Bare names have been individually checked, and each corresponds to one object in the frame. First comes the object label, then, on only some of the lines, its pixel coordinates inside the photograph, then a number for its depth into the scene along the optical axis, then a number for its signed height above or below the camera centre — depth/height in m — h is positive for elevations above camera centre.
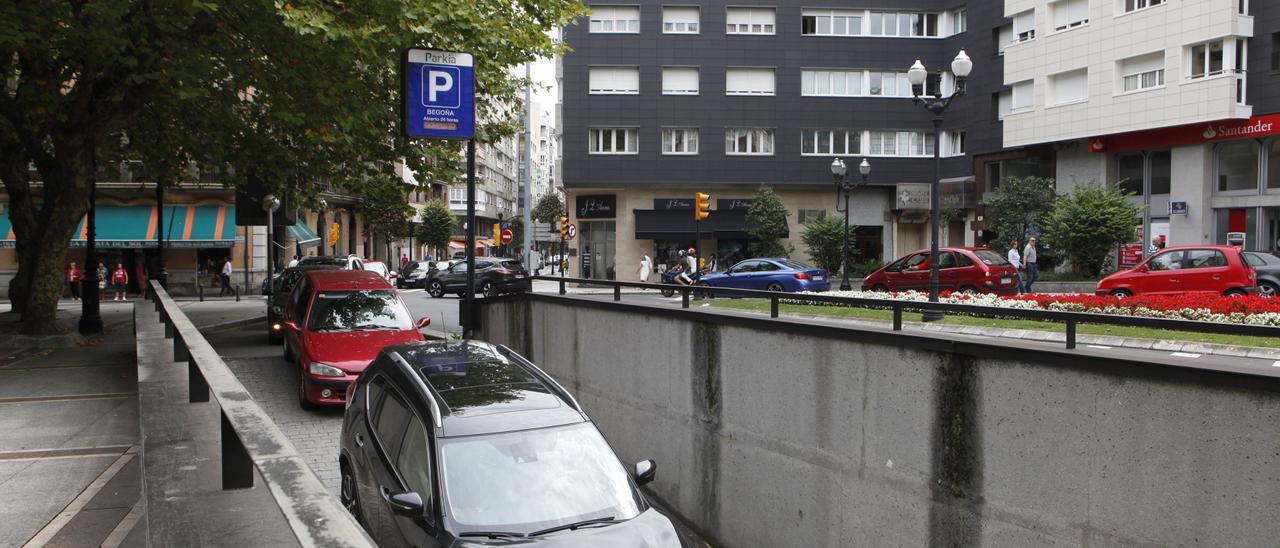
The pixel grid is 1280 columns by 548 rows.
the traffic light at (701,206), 26.88 +1.58
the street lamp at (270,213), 23.92 +1.40
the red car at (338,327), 10.79 -0.94
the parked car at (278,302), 16.98 -0.89
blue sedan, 25.86 -0.56
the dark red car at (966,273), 21.03 -0.36
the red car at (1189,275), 17.89 -0.34
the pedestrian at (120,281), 33.91 -0.94
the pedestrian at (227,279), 35.19 -0.87
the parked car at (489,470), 5.12 -1.31
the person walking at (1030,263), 24.11 -0.13
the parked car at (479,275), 34.19 -0.68
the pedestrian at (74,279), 34.69 -0.87
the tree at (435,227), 67.56 +2.33
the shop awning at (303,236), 40.84 +1.00
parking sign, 10.29 +1.90
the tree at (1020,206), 32.88 +1.96
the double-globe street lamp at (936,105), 17.16 +3.17
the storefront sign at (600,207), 45.38 +2.61
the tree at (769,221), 41.19 +1.71
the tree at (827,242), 37.78 +0.68
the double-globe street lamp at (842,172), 27.90 +2.73
